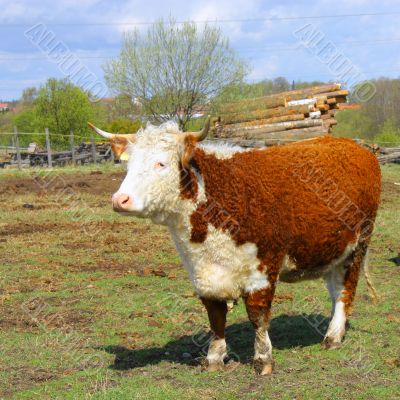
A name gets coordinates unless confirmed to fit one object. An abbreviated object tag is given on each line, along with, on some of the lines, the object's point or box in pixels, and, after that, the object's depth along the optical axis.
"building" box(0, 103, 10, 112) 73.94
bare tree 28.48
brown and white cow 5.23
